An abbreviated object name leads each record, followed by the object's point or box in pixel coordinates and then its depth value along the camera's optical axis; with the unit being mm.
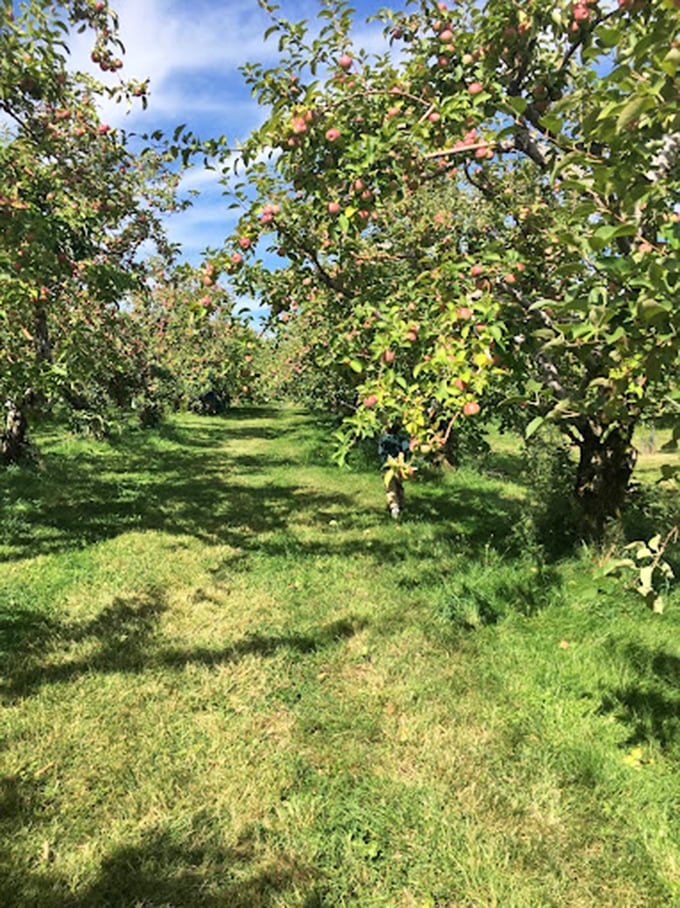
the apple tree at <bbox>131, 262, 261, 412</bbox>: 20625
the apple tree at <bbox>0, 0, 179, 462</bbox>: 5348
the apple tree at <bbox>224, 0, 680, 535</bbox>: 2031
